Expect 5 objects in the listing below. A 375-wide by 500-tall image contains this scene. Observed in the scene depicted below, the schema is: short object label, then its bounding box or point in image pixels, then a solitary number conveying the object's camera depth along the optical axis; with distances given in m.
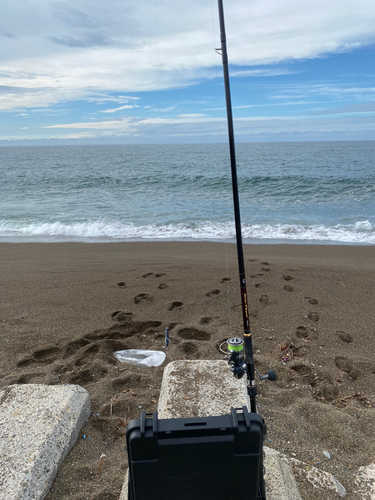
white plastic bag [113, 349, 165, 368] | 3.32
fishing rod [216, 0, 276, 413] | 2.08
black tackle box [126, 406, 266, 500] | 1.42
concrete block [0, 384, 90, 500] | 1.84
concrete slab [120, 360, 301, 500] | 1.98
